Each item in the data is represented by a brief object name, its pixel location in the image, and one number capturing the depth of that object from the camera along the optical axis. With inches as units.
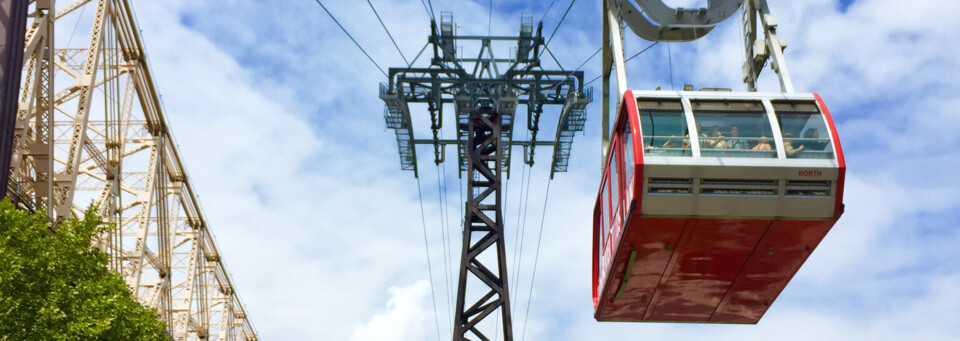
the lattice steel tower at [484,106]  1154.0
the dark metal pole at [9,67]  870.4
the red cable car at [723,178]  703.1
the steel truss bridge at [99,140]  934.9
